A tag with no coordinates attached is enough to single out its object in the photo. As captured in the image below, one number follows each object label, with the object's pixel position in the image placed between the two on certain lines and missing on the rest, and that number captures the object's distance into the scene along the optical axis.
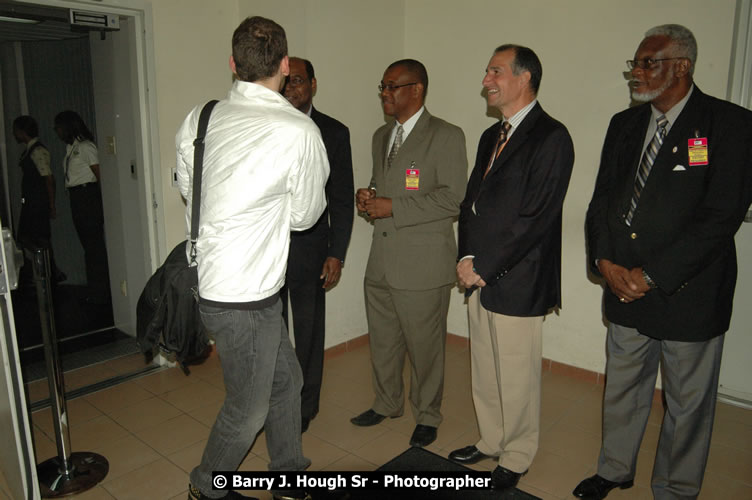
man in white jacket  1.72
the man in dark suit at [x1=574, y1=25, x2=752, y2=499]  2.01
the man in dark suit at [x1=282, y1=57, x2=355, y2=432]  2.71
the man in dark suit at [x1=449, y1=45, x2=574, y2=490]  2.25
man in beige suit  2.66
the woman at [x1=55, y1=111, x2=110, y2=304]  4.38
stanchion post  2.31
